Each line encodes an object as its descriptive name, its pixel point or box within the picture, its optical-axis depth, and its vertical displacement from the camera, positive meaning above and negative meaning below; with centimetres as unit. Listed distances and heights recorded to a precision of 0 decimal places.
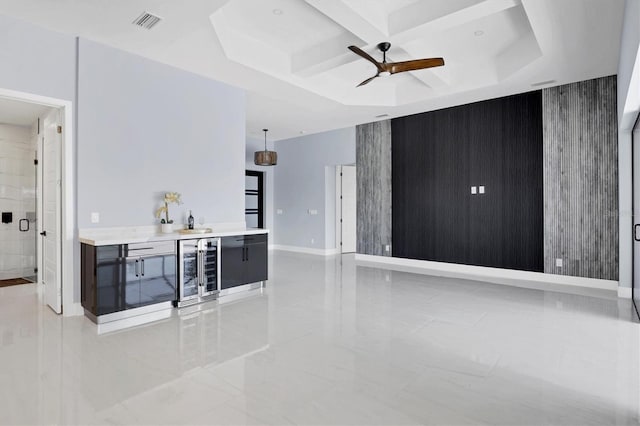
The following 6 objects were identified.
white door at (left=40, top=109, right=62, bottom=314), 402 +2
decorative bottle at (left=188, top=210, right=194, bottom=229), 468 -9
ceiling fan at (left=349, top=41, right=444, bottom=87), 433 +179
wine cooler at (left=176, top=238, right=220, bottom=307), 426 -69
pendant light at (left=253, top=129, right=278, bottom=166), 818 +125
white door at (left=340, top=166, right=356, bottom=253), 950 +10
